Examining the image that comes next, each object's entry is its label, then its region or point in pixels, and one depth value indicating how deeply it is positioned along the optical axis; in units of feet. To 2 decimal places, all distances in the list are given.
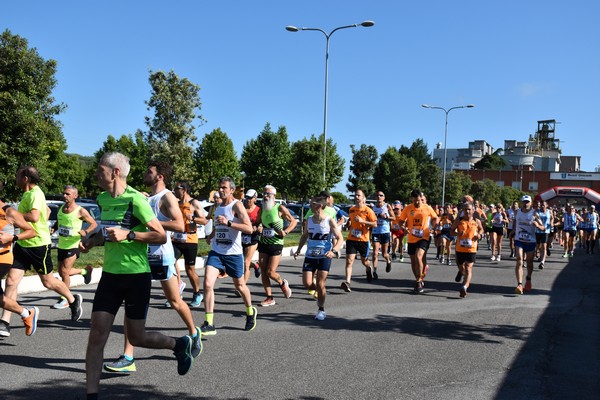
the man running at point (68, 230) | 26.08
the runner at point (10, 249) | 19.15
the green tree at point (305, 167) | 120.47
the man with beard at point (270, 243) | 30.50
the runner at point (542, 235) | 54.44
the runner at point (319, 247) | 26.63
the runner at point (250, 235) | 31.48
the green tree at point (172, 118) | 131.13
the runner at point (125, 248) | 14.12
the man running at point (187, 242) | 28.68
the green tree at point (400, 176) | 188.14
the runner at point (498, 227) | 62.71
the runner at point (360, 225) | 37.47
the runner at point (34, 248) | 20.84
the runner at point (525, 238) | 36.22
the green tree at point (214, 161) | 195.83
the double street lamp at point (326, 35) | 81.98
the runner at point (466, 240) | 35.32
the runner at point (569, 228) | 70.03
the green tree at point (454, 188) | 209.36
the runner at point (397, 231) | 56.93
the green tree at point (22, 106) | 55.06
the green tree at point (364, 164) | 212.84
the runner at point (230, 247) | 23.29
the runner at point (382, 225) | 47.06
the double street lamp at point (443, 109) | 145.28
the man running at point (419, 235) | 36.06
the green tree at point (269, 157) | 181.88
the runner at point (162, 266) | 17.81
